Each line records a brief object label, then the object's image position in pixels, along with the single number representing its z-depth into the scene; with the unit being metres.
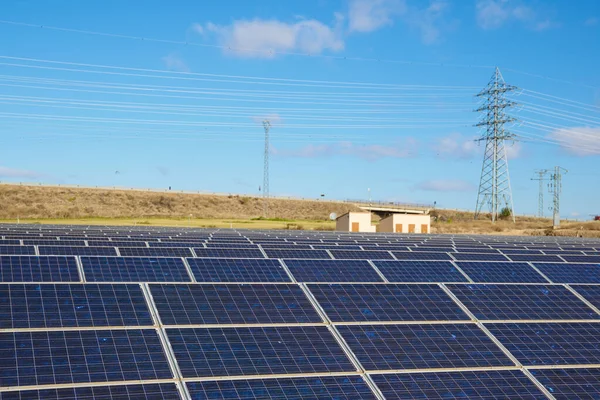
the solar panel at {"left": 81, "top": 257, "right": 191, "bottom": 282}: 15.57
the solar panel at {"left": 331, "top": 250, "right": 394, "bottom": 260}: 23.80
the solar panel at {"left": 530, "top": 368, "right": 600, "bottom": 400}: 12.09
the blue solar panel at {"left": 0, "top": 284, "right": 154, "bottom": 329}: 12.32
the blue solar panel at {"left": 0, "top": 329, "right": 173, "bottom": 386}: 10.54
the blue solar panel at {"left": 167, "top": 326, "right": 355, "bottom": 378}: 11.56
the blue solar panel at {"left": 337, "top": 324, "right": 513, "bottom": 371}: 12.65
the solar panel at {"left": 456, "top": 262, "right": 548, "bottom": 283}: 18.66
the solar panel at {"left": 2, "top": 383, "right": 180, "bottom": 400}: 9.94
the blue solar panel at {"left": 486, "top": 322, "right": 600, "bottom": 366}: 13.45
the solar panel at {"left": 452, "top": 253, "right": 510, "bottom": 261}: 23.03
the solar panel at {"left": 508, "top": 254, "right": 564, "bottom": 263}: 23.92
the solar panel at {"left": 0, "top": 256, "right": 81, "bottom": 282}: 14.88
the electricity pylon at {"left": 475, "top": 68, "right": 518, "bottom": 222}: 97.38
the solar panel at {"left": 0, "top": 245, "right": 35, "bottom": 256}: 20.56
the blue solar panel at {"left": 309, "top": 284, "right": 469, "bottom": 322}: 14.54
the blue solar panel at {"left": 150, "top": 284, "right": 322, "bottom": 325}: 13.37
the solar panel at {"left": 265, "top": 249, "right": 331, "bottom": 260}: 22.65
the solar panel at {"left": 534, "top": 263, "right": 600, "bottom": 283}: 19.61
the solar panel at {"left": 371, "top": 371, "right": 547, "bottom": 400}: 11.58
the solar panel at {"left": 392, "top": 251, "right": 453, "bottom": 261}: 23.39
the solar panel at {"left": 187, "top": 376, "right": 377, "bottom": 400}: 10.76
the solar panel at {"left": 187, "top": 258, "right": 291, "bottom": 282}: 16.41
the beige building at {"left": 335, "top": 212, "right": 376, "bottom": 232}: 69.88
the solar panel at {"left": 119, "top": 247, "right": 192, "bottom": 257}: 20.89
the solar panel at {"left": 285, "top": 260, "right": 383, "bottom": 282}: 17.38
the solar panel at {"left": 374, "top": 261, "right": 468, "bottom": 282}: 18.08
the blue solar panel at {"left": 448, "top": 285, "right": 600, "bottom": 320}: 15.62
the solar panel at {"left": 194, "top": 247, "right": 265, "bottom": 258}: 21.83
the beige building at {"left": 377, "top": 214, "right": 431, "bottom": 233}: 72.88
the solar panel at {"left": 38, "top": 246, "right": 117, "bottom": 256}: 21.40
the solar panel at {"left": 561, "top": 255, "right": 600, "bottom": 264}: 24.58
